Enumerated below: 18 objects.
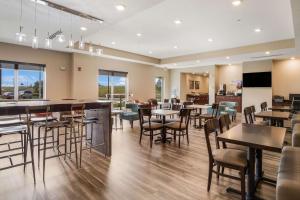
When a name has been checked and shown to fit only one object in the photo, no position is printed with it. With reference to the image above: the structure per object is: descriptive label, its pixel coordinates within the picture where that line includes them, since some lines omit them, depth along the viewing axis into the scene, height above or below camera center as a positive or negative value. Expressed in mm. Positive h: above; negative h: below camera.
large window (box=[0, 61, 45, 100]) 6352 +620
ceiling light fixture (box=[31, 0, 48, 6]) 3061 +1593
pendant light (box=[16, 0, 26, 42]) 3182 +1638
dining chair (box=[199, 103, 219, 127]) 6021 -428
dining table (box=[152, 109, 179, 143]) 4539 -535
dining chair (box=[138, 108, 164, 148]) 4286 -629
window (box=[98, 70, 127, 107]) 8704 +640
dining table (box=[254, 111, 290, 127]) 3572 -323
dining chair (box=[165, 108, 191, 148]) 4310 -609
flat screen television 8898 +1025
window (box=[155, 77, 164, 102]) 11734 +712
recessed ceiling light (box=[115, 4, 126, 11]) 3221 +1618
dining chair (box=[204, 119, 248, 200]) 2039 -693
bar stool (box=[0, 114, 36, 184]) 2611 -457
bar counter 2976 -360
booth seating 1190 -561
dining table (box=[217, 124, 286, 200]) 1841 -423
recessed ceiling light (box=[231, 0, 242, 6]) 3706 +1978
